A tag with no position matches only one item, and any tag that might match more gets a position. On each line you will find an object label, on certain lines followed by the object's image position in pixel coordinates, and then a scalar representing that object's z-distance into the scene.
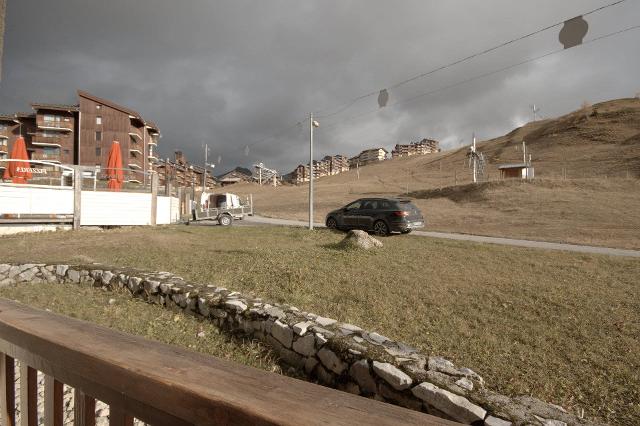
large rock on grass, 9.94
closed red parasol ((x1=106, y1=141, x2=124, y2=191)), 15.77
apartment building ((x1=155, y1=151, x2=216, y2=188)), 79.85
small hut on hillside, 42.56
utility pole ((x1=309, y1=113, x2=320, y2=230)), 16.31
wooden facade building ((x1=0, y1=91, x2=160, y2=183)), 46.50
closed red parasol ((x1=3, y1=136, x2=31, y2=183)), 14.21
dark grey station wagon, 13.89
